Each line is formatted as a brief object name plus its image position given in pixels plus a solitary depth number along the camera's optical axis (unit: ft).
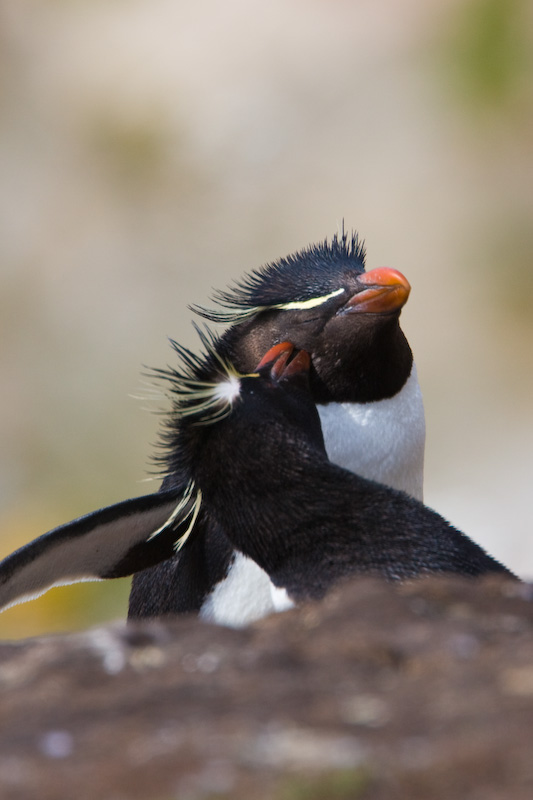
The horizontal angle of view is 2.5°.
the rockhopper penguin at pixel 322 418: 28.92
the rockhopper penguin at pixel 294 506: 28.29
